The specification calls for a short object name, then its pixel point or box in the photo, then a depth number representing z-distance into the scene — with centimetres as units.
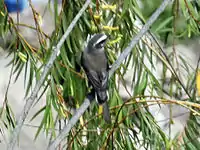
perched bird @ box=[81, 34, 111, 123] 570
